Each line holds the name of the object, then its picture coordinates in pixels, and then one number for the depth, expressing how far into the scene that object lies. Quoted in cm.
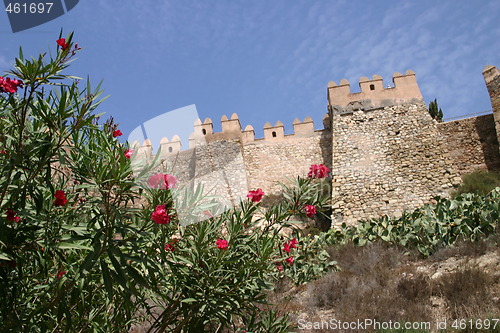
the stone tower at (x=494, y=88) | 1273
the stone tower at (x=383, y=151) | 1245
